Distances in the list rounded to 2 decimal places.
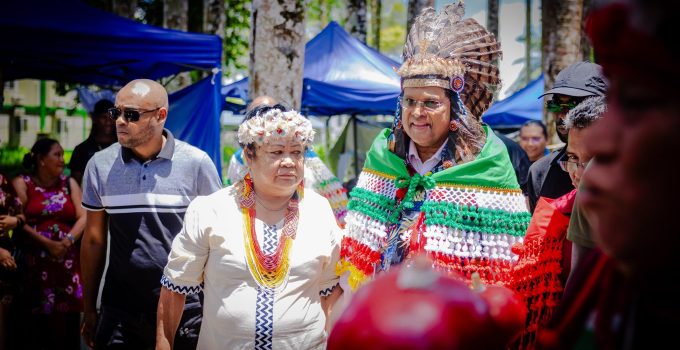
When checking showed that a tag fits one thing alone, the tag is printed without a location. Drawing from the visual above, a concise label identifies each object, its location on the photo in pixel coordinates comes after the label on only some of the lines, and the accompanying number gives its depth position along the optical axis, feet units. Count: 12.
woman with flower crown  9.76
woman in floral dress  17.72
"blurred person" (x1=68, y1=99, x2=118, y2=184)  19.90
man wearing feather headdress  9.37
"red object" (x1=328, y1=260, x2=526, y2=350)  3.76
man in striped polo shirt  12.01
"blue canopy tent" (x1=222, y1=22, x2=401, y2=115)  30.63
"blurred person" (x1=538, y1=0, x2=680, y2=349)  3.21
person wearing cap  11.13
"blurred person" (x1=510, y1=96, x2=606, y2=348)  9.18
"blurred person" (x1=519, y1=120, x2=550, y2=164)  23.22
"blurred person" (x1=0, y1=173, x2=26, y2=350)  16.28
